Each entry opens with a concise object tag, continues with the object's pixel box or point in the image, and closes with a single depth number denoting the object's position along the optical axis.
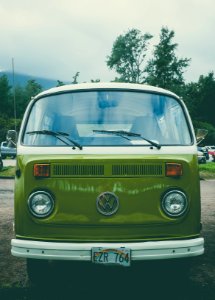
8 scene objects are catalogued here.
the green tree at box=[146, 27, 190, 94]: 59.47
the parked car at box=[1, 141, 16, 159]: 34.38
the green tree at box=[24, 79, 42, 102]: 96.31
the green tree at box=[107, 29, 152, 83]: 59.25
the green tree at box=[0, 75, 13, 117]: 82.94
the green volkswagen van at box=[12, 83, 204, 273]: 4.15
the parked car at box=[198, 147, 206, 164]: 33.01
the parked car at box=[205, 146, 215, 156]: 41.12
